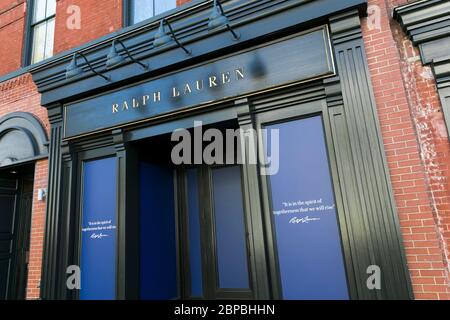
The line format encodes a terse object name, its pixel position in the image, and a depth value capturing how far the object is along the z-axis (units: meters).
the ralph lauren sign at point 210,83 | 3.97
